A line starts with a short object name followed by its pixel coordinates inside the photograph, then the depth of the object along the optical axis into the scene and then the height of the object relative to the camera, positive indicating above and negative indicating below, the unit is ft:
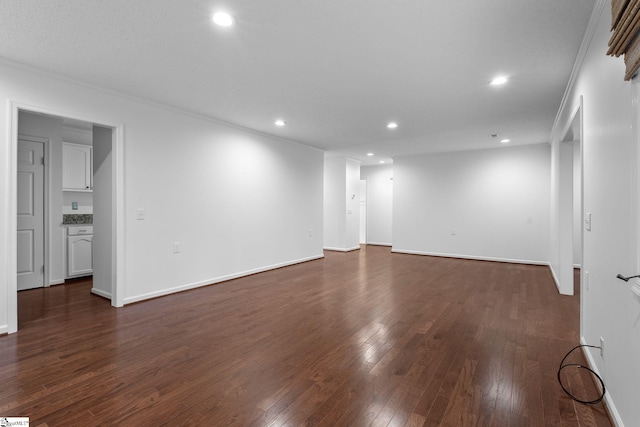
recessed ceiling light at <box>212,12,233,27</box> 7.10 +4.50
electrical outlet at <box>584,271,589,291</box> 8.09 -1.72
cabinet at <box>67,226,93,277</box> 16.61 -2.12
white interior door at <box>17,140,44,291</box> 14.64 -0.17
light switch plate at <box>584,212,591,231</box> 7.78 -0.17
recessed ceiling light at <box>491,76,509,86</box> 10.53 +4.57
